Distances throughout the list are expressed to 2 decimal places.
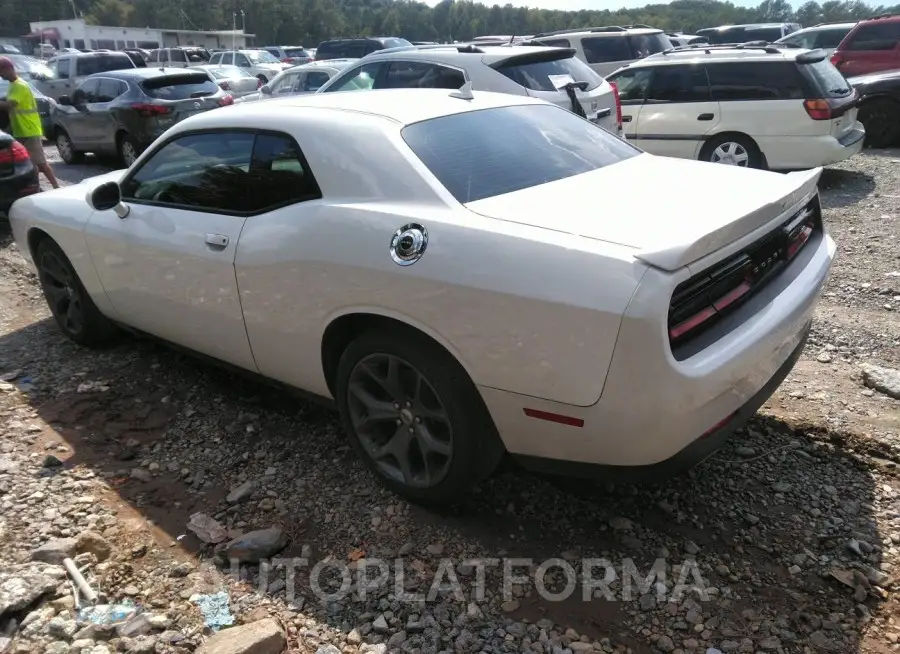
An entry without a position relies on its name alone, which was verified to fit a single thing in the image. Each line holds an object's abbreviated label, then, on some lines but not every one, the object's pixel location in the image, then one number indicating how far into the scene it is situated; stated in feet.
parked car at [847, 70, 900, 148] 35.55
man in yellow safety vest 29.19
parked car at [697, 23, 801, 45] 68.08
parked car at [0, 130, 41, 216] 24.69
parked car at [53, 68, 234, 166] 35.42
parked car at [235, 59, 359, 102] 38.52
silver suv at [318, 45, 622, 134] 23.58
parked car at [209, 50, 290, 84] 81.94
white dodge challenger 7.68
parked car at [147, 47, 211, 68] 92.17
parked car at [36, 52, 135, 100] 54.29
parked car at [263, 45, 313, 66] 109.50
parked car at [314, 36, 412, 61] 66.85
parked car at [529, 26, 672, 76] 44.80
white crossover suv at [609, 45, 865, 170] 27.17
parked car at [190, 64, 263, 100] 56.13
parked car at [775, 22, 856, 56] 55.31
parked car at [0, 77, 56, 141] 42.75
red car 43.37
